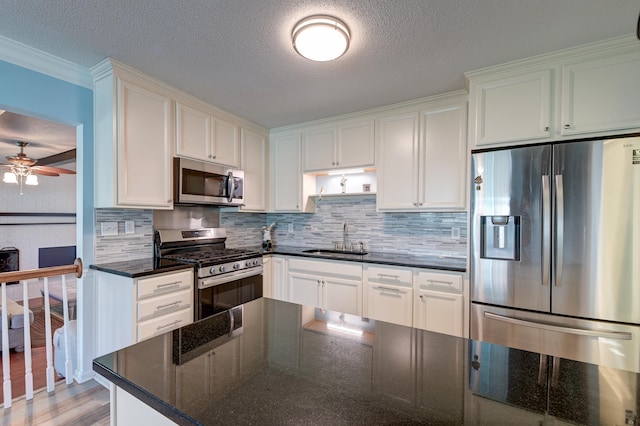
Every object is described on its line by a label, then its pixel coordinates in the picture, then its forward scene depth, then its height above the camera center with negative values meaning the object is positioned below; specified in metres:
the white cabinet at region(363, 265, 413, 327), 2.58 -0.76
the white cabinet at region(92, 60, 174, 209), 2.20 +0.55
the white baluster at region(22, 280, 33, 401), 2.05 -1.12
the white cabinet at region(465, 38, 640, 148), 1.83 +0.77
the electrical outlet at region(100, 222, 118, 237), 2.39 -0.17
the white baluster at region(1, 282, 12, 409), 1.98 -1.03
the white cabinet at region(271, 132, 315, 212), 3.52 +0.36
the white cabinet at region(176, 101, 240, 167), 2.66 +0.71
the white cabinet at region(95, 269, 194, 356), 2.09 -0.74
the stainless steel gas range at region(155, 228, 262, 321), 2.47 -0.52
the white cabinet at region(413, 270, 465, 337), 2.37 -0.76
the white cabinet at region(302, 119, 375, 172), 3.07 +0.69
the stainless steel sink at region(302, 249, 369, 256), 3.27 -0.50
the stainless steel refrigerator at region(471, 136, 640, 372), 1.75 -0.25
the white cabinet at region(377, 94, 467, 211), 2.61 +0.49
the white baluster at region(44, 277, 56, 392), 2.17 -1.07
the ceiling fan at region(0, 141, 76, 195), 3.70 +0.53
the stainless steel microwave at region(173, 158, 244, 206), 2.62 +0.24
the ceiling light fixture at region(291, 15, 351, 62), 1.64 +0.98
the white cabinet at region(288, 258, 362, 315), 2.83 -0.76
